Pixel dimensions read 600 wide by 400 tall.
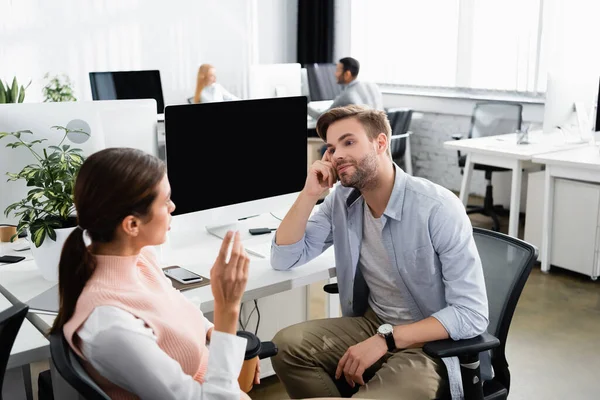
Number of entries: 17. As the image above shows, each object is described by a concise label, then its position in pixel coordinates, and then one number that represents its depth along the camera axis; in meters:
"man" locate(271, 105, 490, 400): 1.81
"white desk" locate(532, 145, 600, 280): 3.97
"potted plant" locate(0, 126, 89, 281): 1.99
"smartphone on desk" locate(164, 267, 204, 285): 2.03
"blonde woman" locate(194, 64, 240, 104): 6.01
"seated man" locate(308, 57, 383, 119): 5.58
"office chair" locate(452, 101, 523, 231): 5.17
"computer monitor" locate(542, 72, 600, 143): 4.57
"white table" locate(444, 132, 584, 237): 4.38
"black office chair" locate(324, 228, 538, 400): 1.70
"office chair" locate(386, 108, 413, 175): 5.66
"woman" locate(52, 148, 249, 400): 1.24
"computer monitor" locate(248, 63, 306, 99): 5.61
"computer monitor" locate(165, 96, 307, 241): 2.30
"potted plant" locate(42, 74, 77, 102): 5.48
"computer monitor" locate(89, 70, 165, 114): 5.64
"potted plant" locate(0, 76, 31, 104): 3.23
